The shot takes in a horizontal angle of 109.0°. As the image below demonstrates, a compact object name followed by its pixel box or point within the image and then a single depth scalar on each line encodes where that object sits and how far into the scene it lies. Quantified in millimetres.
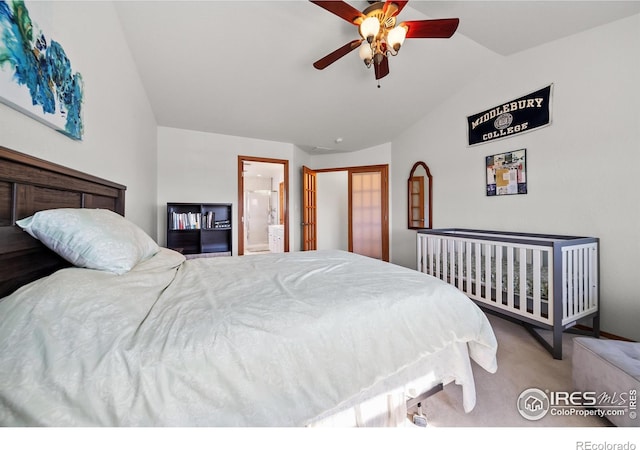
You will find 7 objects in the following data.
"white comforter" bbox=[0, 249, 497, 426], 532
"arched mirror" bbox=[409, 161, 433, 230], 3617
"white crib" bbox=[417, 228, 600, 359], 1752
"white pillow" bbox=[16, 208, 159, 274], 846
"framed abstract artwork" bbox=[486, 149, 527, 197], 2482
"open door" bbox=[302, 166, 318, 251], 4410
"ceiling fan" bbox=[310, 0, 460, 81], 1568
